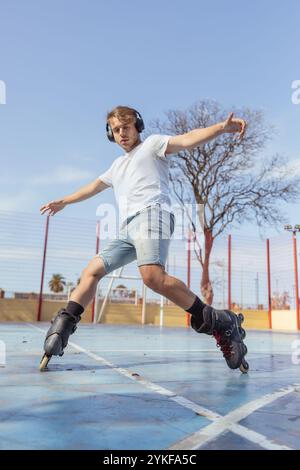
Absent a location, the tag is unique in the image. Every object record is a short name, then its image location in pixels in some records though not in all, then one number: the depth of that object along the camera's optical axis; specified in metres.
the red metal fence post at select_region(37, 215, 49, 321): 11.01
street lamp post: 12.86
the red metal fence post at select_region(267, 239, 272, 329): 13.27
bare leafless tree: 13.17
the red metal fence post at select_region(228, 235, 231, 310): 12.65
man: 2.17
